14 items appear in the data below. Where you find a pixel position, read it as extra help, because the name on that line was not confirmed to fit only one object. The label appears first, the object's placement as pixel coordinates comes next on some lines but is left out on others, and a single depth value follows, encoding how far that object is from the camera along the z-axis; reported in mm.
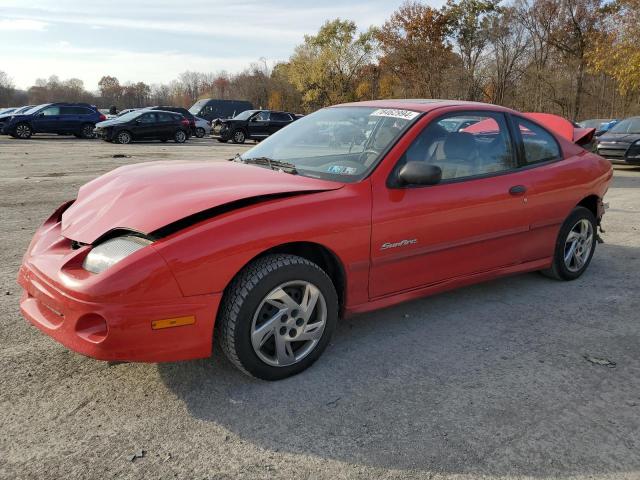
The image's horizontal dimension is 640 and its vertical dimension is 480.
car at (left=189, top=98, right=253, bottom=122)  33438
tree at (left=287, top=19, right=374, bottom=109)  58156
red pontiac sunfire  2570
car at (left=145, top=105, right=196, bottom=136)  24623
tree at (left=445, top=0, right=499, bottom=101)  40469
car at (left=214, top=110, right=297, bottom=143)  25158
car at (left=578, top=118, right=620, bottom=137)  22491
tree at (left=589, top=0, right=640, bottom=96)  19297
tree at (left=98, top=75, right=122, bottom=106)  102331
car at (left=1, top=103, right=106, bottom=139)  23344
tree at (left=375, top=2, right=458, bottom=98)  38844
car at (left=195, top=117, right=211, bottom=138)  29750
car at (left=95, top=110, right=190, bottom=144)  21938
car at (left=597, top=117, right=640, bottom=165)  14008
